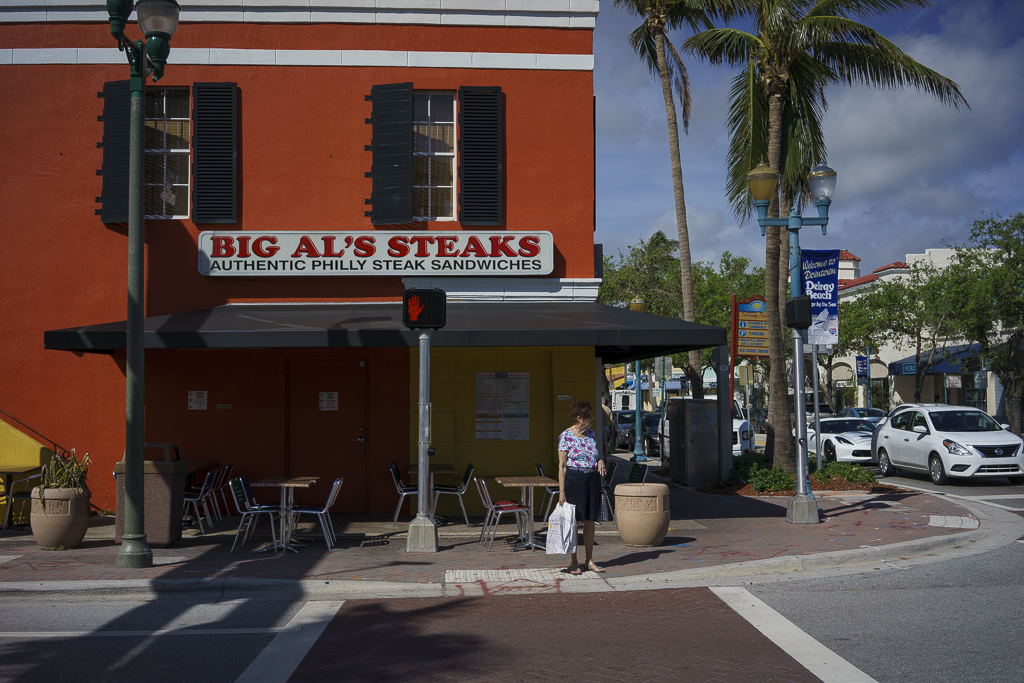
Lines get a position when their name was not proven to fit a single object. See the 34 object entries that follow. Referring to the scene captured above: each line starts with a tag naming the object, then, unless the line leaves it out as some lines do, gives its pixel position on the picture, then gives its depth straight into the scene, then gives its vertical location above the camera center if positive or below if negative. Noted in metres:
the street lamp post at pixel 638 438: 24.16 -1.41
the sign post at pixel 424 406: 9.50 -0.14
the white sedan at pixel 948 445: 16.38 -1.12
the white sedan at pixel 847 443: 21.86 -1.36
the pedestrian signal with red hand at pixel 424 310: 9.57 +0.97
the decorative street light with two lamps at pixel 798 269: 11.27 +1.82
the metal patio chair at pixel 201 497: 10.61 -1.31
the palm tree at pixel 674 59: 20.64 +8.79
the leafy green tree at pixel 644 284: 38.84 +5.21
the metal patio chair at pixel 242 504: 9.41 -1.23
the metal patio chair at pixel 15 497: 10.95 -1.32
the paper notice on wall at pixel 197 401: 12.11 -0.08
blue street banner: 15.80 +1.97
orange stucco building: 12.02 +2.70
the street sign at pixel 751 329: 18.75 +1.47
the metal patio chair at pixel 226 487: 11.77 -1.30
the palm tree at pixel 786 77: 15.45 +6.30
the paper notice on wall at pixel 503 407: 12.03 -0.19
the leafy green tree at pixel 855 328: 38.27 +3.01
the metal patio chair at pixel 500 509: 9.52 -1.33
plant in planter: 9.45 -1.31
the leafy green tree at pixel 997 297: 26.86 +3.09
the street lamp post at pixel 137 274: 8.41 +1.27
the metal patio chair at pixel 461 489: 10.96 -1.25
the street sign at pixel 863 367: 40.72 +1.21
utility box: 16.00 -0.98
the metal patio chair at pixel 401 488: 10.89 -1.25
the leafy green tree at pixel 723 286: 45.03 +6.08
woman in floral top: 8.32 -0.77
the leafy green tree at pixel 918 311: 32.84 +3.34
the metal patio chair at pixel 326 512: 9.39 -1.34
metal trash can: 9.66 -1.24
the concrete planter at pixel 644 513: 9.63 -1.40
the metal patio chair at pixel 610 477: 10.90 -1.11
